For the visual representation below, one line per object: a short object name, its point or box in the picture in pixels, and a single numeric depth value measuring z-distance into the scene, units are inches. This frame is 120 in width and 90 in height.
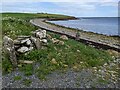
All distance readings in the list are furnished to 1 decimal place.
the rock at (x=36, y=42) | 247.1
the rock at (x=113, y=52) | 279.6
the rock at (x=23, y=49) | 231.7
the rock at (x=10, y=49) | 212.8
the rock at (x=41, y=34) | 282.7
